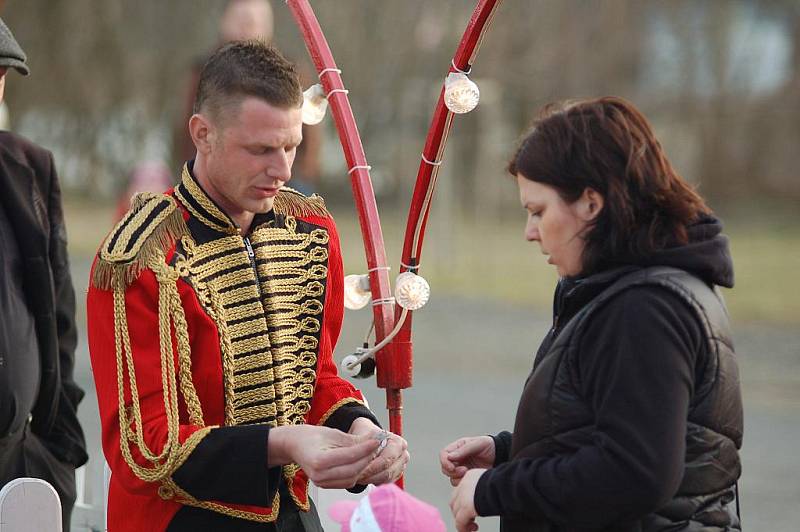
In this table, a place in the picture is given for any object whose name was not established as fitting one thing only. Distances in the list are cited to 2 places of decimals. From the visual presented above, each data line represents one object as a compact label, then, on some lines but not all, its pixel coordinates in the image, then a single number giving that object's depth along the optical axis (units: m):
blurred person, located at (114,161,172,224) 14.12
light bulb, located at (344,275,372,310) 5.86
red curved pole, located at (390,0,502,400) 5.86
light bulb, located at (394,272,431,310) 5.72
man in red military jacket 4.89
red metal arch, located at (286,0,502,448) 5.89
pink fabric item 4.87
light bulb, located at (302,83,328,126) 6.00
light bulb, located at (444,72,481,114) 5.70
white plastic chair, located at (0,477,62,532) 5.84
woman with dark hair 4.44
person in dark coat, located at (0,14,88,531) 6.48
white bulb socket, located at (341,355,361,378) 5.84
